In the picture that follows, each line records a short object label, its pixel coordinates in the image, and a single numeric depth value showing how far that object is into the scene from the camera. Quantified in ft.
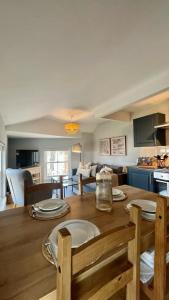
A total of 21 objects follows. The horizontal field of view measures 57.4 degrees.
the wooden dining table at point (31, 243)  1.89
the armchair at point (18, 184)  8.86
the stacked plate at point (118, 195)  5.01
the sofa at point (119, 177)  13.43
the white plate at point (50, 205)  4.04
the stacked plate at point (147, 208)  3.58
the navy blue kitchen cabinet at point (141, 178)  11.00
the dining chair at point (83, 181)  5.85
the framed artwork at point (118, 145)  16.03
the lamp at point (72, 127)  11.90
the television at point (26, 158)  18.31
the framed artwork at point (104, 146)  18.13
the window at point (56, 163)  21.20
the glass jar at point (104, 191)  4.25
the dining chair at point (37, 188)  5.17
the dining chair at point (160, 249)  2.51
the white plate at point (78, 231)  2.63
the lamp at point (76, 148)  14.92
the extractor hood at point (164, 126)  10.60
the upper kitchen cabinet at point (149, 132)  11.45
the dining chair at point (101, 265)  1.55
